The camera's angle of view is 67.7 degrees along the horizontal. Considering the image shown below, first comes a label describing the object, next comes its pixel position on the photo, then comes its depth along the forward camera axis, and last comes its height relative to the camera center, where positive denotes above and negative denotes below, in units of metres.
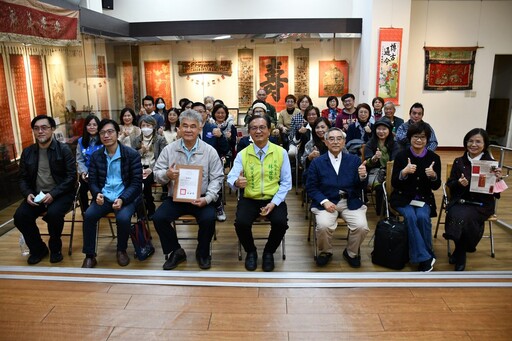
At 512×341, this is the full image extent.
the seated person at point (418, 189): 3.65 -0.98
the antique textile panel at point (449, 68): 8.99 +0.52
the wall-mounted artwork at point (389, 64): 8.15 +0.57
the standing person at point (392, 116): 5.89 -0.39
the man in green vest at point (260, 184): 3.68 -0.89
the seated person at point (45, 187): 3.88 -0.97
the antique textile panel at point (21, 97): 5.91 -0.06
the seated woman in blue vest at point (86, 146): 4.56 -0.63
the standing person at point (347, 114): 6.18 -0.37
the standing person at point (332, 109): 6.90 -0.32
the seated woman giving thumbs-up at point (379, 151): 4.62 -0.72
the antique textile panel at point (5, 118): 5.63 -0.37
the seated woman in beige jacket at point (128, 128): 5.10 -0.48
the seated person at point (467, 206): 3.64 -1.11
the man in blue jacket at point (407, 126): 5.08 -0.55
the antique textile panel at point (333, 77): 9.30 +0.34
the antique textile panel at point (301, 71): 9.27 +0.49
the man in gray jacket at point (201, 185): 3.67 -0.93
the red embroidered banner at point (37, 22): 5.04 +1.02
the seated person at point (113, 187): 3.76 -0.95
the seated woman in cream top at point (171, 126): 5.52 -0.50
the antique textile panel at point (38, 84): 6.27 +0.15
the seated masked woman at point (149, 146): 5.04 -0.70
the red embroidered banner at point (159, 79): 9.66 +0.33
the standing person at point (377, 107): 6.54 -0.27
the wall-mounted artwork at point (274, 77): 9.38 +0.35
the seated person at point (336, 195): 3.68 -1.01
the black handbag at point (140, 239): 3.89 -1.48
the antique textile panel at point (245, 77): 9.42 +0.36
